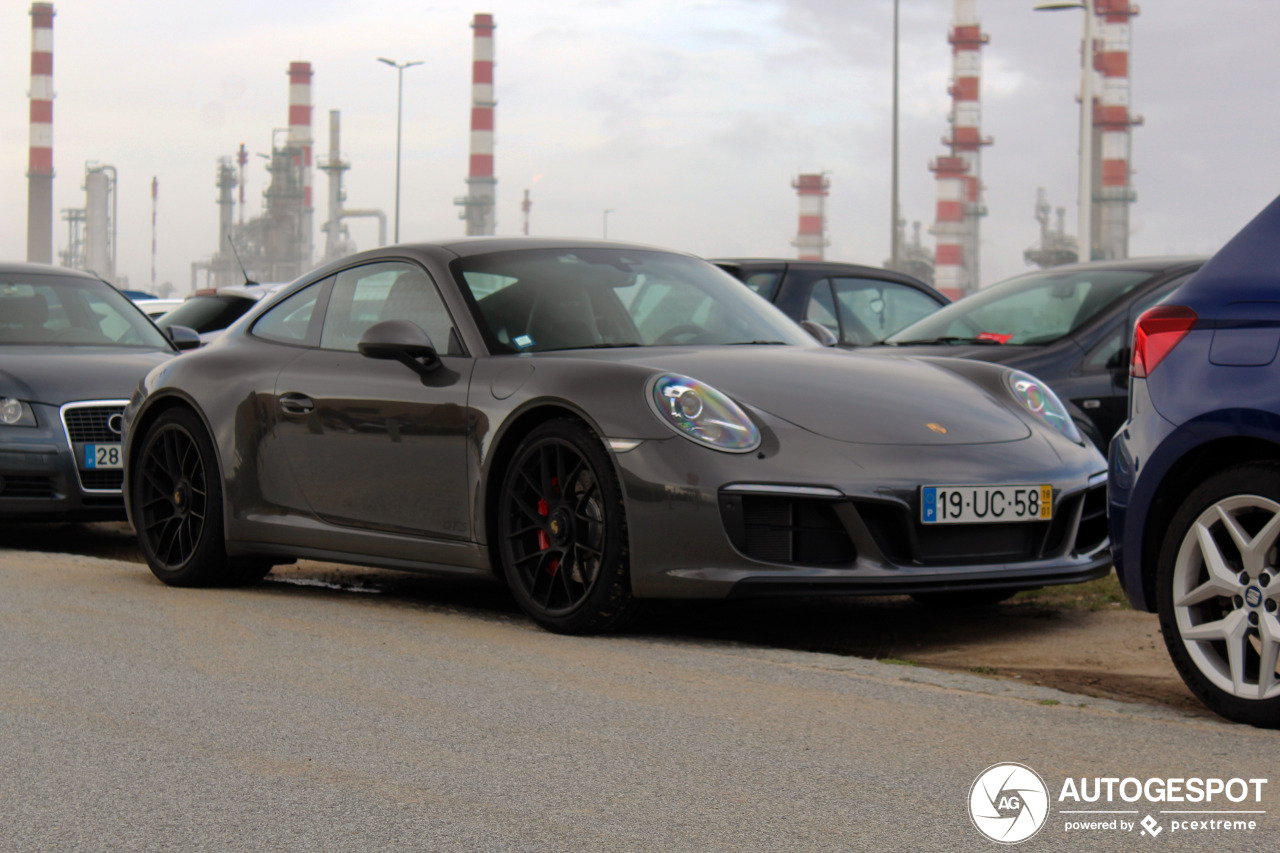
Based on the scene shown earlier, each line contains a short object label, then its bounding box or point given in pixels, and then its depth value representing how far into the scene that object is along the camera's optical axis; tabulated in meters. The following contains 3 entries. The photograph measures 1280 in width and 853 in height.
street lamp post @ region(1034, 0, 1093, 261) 30.19
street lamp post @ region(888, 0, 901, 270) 39.34
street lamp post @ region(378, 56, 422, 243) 61.75
